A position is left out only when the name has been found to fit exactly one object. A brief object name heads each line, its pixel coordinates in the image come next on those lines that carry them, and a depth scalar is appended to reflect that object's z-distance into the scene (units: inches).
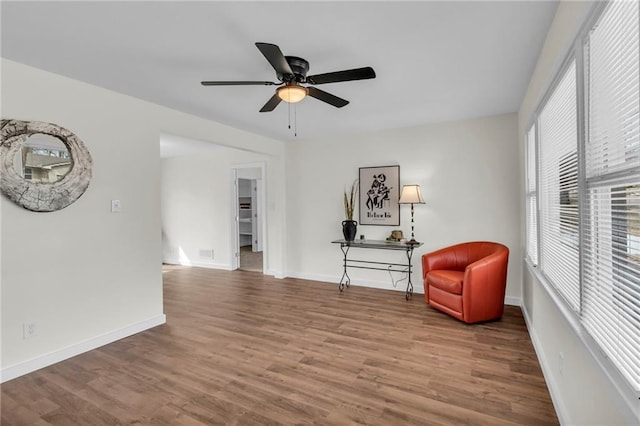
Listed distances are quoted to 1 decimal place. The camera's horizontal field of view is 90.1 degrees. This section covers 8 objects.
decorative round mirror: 95.1
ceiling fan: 81.8
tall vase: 188.4
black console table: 171.6
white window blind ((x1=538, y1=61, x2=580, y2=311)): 66.6
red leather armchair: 129.9
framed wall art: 187.0
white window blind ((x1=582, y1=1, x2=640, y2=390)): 39.9
